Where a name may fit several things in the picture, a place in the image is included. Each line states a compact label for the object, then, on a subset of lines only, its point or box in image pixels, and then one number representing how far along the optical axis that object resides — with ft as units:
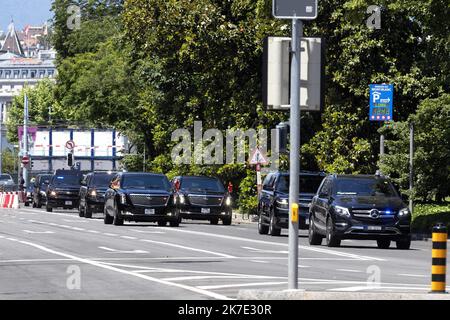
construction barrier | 258.37
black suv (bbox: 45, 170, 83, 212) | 222.48
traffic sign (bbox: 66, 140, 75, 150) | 296.30
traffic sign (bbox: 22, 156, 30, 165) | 309.28
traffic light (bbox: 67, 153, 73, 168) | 273.33
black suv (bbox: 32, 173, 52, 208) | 249.24
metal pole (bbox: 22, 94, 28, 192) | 329.72
